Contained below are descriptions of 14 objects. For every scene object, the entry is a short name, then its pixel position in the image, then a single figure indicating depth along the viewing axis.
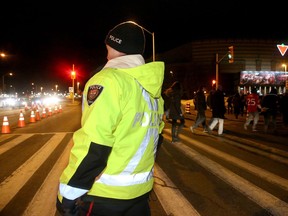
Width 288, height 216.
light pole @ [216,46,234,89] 18.76
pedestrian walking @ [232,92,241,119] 14.35
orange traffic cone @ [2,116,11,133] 9.83
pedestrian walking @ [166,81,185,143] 7.46
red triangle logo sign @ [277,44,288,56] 13.50
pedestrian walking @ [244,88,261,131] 9.32
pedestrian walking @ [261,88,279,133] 9.15
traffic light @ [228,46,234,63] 18.76
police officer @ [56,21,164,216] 1.29
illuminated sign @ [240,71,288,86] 44.21
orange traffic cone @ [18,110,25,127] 11.75
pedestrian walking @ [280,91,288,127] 9.74
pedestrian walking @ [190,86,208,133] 9.04
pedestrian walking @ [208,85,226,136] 8.60
